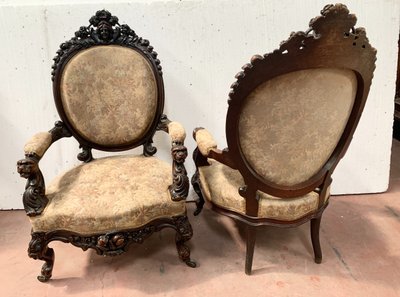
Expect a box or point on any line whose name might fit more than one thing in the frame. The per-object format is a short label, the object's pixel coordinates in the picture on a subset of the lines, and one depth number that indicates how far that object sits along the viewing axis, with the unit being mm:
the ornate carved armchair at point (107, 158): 1536
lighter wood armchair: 1231
